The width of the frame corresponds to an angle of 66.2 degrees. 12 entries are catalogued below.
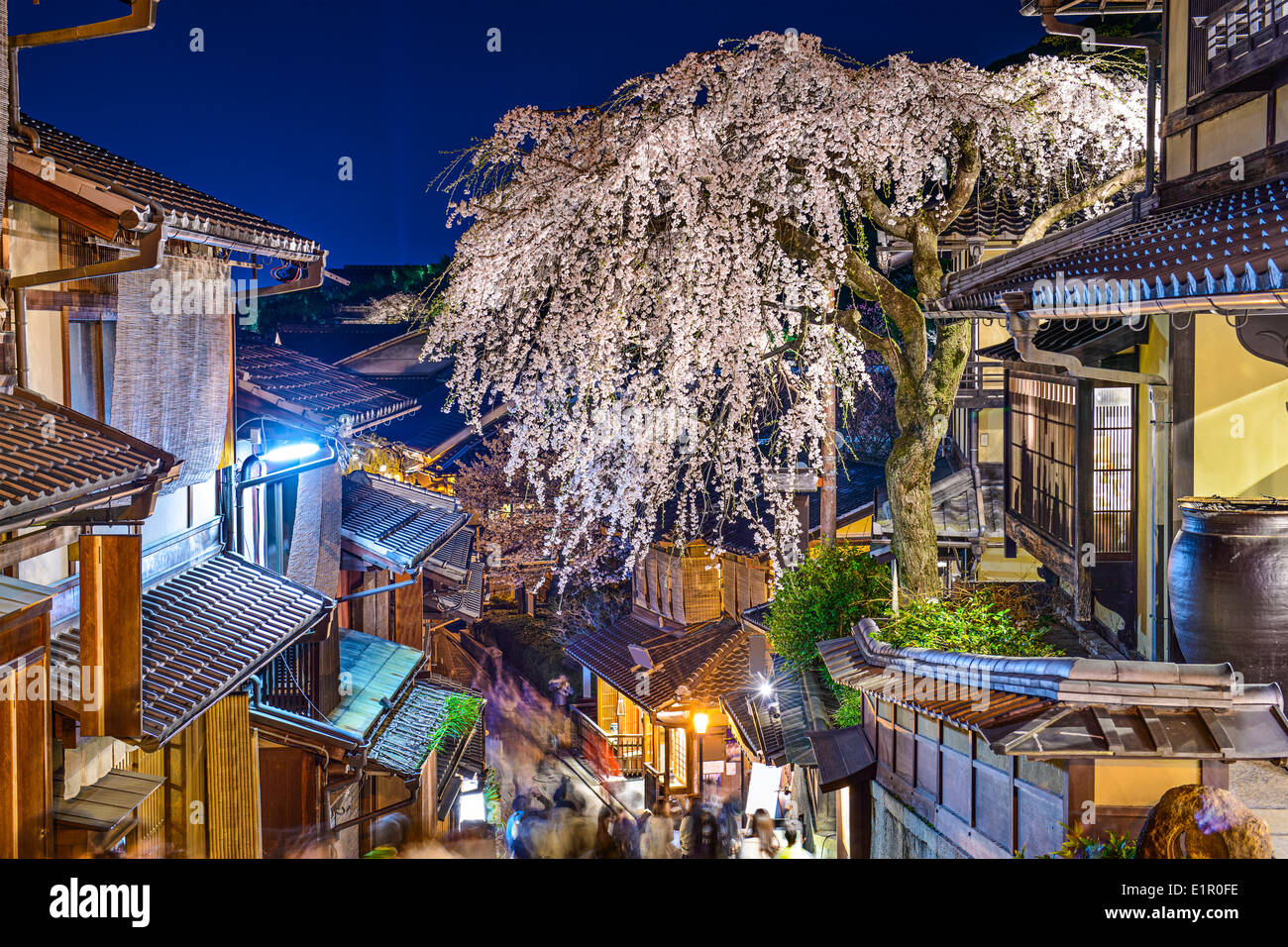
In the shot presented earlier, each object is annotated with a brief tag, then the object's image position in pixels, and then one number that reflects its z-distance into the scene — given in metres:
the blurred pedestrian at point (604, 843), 14.65
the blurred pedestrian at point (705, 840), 13.95
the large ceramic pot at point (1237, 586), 6.78
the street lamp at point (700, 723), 20.78
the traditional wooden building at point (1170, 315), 6.24
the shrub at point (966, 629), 8.45
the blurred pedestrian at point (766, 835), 13.95
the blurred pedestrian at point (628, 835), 16.62
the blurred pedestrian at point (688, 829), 14.56
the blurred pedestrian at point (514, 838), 15.05
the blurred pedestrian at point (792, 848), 14.04
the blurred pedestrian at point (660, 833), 15.54
